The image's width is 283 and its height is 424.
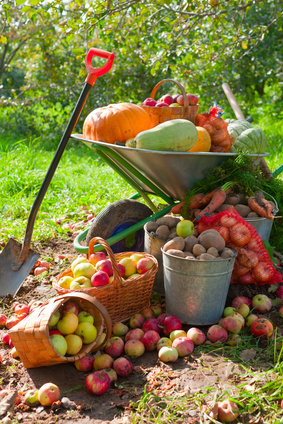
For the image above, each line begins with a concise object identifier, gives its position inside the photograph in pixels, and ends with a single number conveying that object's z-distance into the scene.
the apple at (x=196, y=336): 2.25
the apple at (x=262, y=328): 2.28
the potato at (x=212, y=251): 2.36
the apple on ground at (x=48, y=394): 1.84
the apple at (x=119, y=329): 2.44
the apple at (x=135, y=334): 2.33
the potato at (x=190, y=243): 2.48
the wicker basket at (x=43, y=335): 1.99
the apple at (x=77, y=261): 2.58
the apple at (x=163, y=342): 2.22
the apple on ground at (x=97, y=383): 1.92
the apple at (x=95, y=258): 2.60
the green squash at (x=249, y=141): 3.06
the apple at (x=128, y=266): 2.57
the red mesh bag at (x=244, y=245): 2.55
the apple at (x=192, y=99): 3.23
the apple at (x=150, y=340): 2.27
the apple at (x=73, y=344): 2.08
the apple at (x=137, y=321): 2.50
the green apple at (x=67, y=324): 2.11
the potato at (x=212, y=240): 2.42
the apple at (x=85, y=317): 2.20
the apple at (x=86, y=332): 2.15
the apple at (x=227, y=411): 1.67
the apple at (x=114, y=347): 2.23
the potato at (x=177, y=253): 2.38
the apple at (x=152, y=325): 2.39
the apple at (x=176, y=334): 2.26
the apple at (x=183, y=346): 2.15
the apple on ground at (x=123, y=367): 2.07
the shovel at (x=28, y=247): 2.78
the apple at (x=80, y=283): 2.36
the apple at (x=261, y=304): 2.52
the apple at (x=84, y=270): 2.46
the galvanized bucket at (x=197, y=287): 2.35
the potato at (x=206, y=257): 2.31
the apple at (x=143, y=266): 2.55
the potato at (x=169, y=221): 2.82
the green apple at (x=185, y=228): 2.59
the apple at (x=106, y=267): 2.48
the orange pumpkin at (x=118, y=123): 2.92
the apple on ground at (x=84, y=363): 2.12
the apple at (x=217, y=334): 2.27
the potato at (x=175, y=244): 2.44
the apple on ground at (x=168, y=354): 2.11
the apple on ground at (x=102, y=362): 2.12
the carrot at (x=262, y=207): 2.71
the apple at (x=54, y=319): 2.10
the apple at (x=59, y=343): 2.03
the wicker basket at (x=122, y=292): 2.35
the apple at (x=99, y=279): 2.36
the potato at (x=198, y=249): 2.39
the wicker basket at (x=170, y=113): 3.02
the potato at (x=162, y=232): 2.73
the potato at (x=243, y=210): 2.79
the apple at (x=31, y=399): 1.88
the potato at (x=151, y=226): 2.83
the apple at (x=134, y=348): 2.22
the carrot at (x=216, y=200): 2.66
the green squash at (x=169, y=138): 2.61
